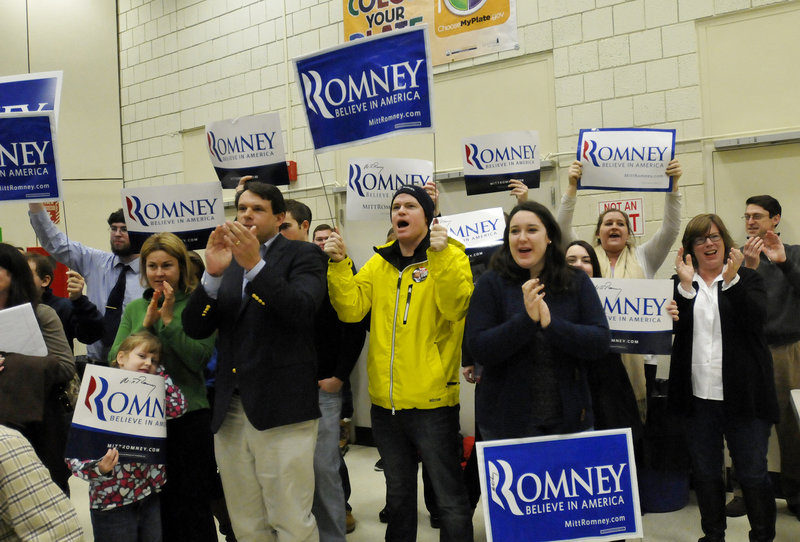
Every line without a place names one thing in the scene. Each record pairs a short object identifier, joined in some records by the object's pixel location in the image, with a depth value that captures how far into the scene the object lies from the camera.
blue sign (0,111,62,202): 3.67
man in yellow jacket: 2.70
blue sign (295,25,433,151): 3.30
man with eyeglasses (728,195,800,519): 3.77
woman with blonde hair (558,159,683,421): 3.57
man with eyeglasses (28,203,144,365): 3.76
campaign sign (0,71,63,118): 3.97
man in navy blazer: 2.53
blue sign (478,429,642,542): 2.37
